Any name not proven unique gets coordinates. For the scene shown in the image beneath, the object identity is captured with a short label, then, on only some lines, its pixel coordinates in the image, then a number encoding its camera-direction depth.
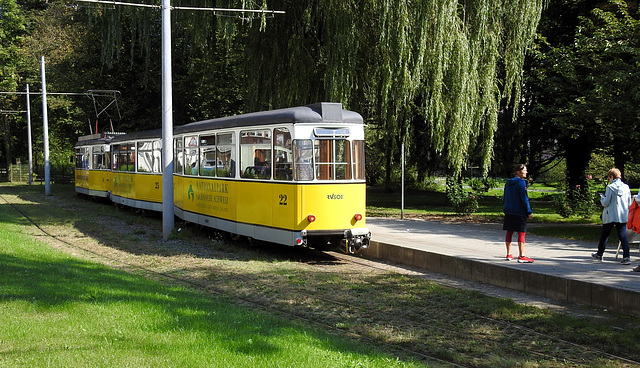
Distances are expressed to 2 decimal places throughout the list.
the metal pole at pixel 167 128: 16.73
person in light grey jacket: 12.03
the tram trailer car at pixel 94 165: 29.62
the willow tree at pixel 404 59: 18.06
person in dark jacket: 12.05
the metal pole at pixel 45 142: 35.03
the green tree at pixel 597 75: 15.35
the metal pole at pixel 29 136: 44.41
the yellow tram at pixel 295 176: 13.41
